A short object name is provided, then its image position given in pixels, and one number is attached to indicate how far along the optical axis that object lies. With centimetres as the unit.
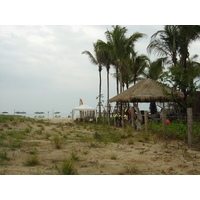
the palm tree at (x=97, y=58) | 2789
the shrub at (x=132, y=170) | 493
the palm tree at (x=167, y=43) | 1645
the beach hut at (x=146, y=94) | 1434
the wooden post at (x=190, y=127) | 779
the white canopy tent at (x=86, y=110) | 2379
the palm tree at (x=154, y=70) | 2036
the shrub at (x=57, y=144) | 795
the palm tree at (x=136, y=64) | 2664
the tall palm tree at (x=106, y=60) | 2763
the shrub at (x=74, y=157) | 617
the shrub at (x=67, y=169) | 469
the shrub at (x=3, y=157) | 579
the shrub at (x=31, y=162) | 557
